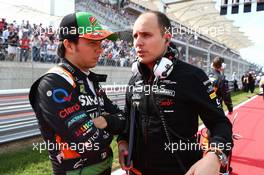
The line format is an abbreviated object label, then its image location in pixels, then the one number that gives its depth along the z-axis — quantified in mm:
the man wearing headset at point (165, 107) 1715
